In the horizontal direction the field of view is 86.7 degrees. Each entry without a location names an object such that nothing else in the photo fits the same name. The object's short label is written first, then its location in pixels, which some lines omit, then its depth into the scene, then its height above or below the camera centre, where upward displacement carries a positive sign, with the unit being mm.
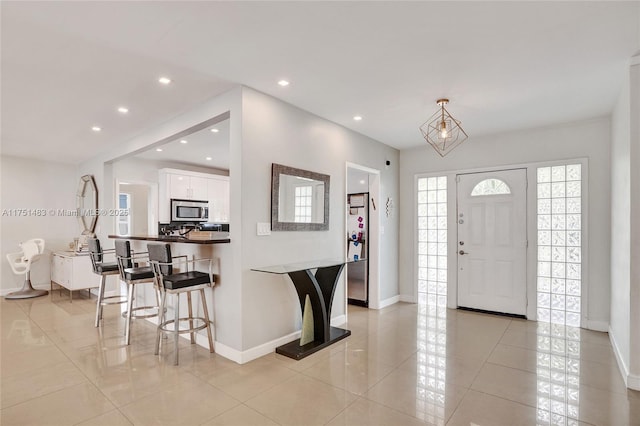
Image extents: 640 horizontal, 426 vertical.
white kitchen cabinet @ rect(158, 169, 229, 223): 6352 +452
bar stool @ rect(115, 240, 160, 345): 3632 -666
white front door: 4637 -377
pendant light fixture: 3650 +1133
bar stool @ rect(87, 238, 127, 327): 4203 -683
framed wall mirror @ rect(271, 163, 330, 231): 3441 +153
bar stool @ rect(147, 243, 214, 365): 3082 -643
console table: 3301 -879
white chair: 5773 -886
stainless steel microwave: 6293 +51
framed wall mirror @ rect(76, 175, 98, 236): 6043 +159
